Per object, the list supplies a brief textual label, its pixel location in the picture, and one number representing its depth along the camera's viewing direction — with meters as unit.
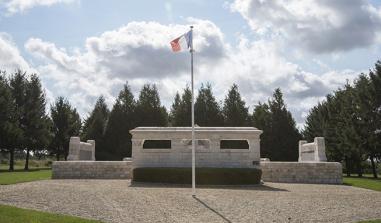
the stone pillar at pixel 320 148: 25.67
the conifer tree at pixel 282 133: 42.22
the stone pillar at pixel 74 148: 26.00
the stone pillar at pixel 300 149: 29.82
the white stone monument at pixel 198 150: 22.80
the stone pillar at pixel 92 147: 30.71
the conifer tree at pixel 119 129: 43.51
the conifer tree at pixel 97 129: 43.57
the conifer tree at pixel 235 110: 44.57
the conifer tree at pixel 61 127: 43.16
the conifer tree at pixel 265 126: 42.78
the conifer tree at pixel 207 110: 44.41
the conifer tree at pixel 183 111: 44.44
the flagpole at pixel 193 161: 15.79
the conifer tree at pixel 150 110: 45.22
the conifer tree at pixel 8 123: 34.91
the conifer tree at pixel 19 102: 37.25
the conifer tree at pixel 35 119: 38.34
